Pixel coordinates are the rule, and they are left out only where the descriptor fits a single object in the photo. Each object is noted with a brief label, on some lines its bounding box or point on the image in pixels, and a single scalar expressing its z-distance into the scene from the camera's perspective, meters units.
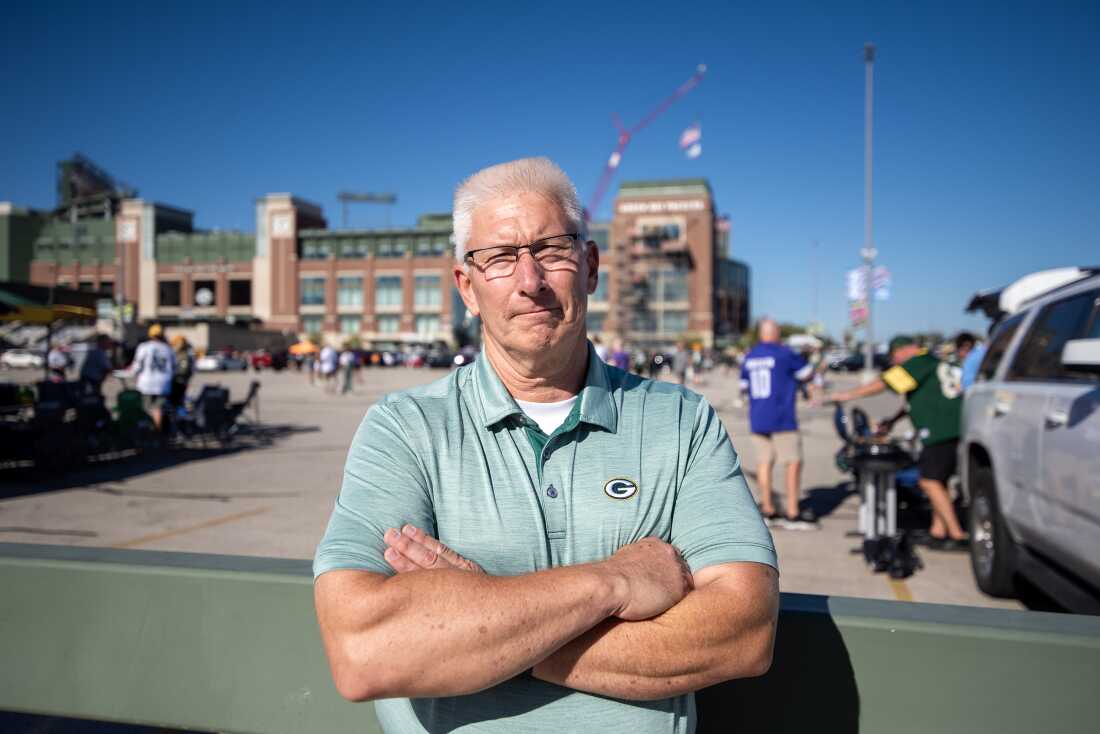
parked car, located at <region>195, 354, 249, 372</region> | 55.88
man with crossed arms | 1.37
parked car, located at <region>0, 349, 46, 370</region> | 52.53
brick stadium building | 94.94
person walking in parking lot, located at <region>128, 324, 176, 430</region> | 12.34
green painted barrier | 1.57
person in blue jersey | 7.75
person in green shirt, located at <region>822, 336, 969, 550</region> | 6.74
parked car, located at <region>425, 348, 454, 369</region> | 65.19
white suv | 3.58
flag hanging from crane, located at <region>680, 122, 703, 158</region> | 72.44
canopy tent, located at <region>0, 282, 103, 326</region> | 13.22
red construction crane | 107.25
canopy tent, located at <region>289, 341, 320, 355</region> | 36.84
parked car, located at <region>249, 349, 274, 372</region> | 59.97
